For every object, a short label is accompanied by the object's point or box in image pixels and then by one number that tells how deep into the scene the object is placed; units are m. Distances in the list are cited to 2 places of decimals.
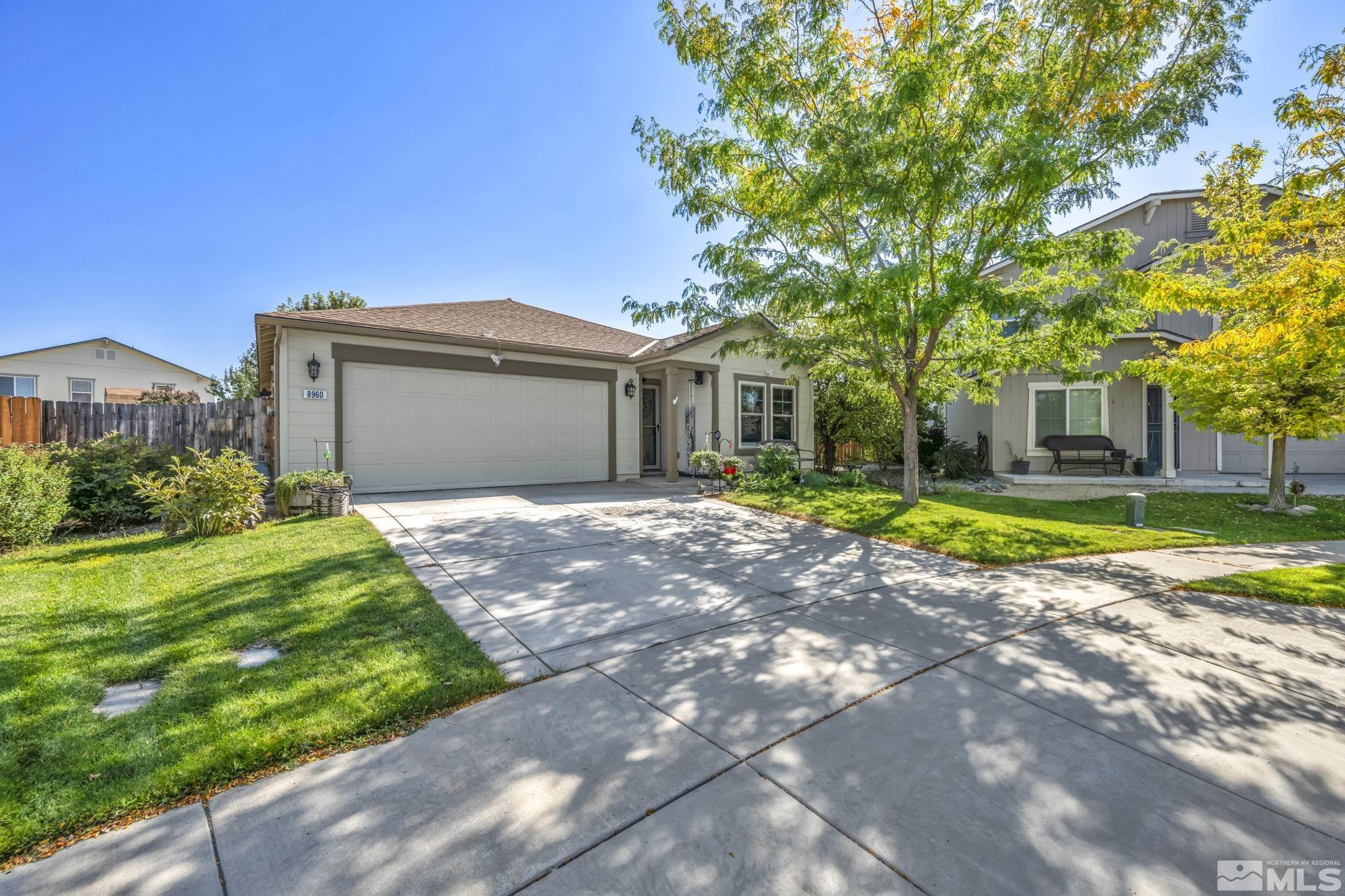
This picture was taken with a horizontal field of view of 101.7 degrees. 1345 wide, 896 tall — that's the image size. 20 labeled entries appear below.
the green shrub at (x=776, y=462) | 11.28
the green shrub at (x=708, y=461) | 10.91
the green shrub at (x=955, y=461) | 13.44
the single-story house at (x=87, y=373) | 20.20
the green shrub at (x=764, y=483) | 10.63
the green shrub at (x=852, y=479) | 11.66
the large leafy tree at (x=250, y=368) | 25.38
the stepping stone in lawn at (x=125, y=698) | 2.54
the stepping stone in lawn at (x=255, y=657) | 3.05
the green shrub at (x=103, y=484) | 6.75
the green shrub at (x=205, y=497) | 6.20
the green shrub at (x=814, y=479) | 11.16
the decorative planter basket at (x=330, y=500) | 7.41
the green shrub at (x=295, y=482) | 7.43
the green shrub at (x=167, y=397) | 16.08
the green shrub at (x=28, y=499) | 5.62
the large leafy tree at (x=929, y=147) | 6.82
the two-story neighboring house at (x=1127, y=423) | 13.04
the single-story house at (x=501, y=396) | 9.16
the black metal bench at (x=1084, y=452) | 12.78
